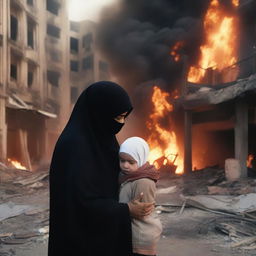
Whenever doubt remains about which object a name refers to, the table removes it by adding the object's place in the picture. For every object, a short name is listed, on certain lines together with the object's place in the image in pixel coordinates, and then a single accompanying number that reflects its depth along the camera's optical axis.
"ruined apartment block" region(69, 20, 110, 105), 36.12
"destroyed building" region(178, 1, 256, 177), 12.21
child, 2.35
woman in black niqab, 2.19
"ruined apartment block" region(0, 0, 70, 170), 20.16
